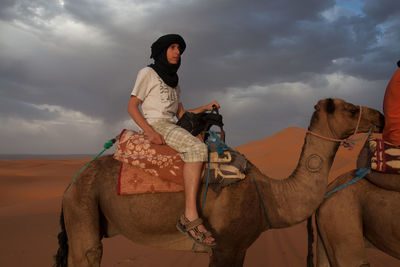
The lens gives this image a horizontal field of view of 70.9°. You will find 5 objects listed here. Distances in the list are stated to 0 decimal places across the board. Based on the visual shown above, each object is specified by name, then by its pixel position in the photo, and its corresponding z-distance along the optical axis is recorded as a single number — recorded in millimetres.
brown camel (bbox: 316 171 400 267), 3320
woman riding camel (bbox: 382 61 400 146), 3502
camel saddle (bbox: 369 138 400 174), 3465
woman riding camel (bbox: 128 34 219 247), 3053
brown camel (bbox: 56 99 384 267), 3201
